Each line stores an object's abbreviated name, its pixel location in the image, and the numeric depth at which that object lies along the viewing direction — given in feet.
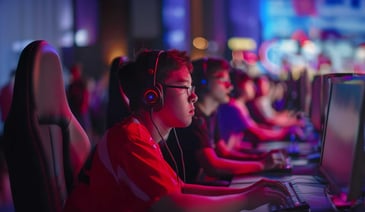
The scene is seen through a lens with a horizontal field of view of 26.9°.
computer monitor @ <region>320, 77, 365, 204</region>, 7.79
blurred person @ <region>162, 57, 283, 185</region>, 10.12
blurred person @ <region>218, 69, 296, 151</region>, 15.38
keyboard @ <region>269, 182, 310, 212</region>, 7.91
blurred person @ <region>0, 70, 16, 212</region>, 16.89
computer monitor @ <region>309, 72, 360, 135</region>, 10.51
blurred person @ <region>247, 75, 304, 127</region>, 17.59
